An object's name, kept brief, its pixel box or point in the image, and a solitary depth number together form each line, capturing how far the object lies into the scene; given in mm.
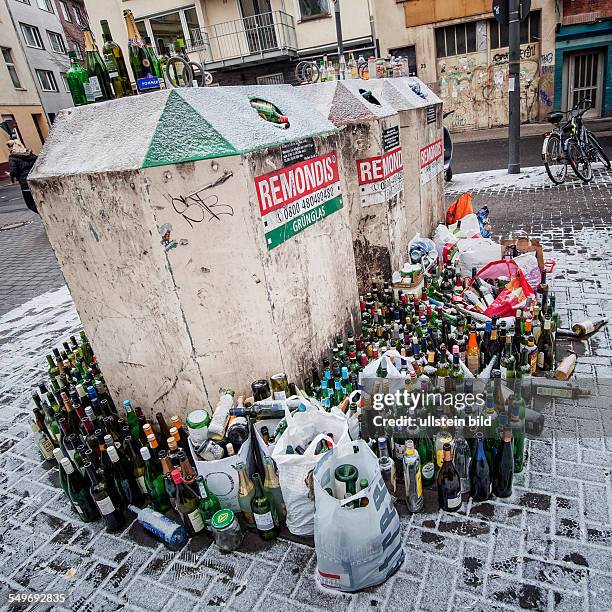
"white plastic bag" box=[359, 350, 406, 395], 3377
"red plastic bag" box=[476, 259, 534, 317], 4473
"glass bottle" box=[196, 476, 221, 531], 2953
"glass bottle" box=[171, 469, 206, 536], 2943
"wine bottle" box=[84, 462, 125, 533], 2986
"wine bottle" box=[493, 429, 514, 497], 2871
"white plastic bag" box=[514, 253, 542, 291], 5039
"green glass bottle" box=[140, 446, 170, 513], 3250
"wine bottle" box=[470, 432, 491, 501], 2922
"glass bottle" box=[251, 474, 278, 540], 2816
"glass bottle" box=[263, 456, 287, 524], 2930
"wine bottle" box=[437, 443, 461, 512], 2875
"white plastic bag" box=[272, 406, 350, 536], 2647
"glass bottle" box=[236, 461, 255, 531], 2883
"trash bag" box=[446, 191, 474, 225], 7391
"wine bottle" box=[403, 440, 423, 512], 2787
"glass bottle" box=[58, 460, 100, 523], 3203
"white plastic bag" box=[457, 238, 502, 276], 5672
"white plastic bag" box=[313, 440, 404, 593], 2277
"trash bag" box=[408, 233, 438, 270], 5793
